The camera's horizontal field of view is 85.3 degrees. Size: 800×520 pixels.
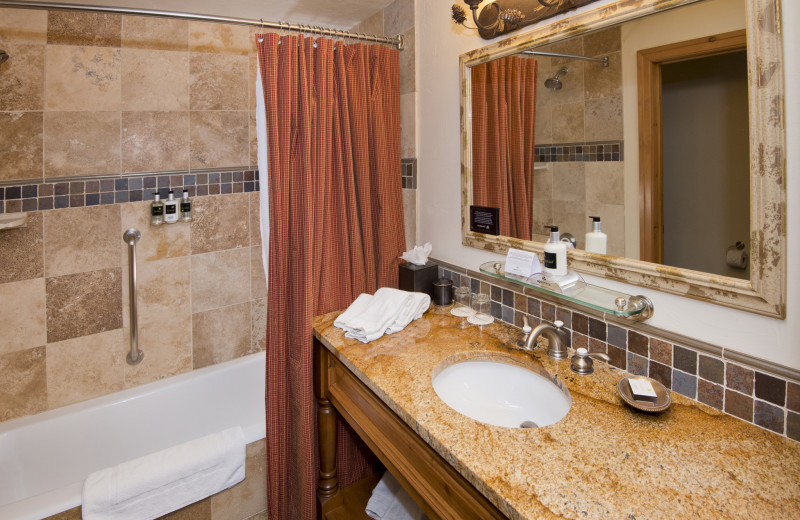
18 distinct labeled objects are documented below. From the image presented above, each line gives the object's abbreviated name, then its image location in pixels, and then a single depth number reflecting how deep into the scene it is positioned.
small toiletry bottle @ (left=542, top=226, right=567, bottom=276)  1.30
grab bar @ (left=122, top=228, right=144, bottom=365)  2.01
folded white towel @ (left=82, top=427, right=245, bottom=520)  1.38
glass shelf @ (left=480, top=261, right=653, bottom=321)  1.12
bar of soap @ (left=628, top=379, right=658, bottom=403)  1.01
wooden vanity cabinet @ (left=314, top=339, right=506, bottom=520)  0.95
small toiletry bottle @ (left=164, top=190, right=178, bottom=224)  2.05
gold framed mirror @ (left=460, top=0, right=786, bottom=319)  0.88
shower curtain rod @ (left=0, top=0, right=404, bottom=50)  1.38
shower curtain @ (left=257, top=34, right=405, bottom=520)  1.62
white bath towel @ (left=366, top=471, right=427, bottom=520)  1.63
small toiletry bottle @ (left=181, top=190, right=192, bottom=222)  2.11
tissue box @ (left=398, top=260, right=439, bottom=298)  1.77
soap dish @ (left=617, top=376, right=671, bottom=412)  0.98
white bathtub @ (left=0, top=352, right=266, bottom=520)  1.82
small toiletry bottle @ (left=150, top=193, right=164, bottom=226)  2.01
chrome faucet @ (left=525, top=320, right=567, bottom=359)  1.28
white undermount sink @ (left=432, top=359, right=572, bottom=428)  1.21
